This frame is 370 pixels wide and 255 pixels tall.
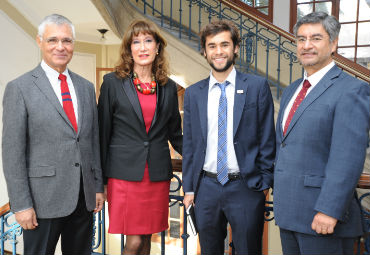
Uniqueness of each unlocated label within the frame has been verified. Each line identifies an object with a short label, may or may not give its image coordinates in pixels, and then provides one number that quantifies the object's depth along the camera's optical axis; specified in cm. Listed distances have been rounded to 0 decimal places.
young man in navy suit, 163
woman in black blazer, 187
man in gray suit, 150
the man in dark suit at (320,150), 128
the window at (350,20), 595
